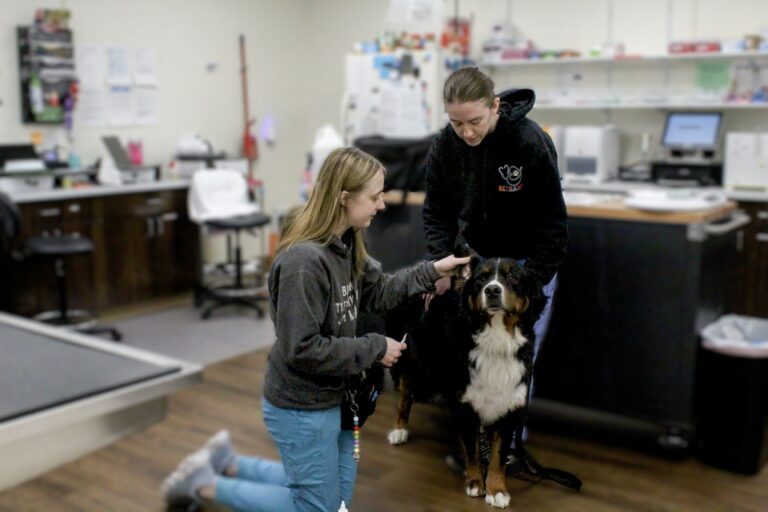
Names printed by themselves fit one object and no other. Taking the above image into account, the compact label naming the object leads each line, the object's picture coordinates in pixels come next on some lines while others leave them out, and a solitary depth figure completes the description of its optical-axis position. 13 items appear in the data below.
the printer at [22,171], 5.16
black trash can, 3.14
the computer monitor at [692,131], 5.62
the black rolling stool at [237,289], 5.89
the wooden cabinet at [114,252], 5.25
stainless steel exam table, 2.43
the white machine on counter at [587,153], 5.72
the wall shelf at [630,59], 5.60
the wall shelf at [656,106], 5.63
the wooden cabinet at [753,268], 5.08
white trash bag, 3.13
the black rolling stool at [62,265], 4.95
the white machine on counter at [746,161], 5.21
